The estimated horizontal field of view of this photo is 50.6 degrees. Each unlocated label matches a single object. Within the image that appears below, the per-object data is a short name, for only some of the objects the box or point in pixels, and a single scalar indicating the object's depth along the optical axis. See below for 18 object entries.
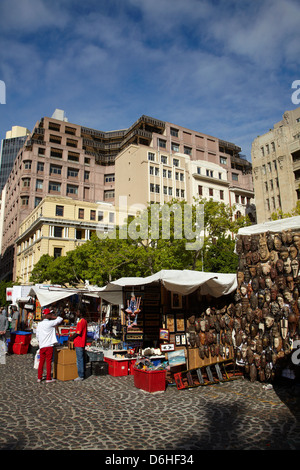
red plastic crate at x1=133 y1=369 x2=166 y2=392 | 8.13
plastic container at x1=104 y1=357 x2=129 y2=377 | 10.39
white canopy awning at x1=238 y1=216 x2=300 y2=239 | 9.03
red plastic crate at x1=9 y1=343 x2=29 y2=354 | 15.33
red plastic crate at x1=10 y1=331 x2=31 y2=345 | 15.37
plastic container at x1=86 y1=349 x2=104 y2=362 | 11.21
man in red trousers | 9.30
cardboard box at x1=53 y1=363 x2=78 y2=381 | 9.70
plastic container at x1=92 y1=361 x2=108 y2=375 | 10.45
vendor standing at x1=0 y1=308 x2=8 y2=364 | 12.89
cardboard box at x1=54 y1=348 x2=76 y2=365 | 9.80
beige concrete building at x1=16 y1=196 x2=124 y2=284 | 47.56
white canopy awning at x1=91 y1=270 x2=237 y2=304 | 9.49
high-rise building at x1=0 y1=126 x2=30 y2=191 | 138.12
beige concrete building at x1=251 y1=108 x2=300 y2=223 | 45.66
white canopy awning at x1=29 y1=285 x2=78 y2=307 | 14.91
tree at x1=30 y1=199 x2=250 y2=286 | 25.17
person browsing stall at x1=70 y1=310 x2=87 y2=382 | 9.66
